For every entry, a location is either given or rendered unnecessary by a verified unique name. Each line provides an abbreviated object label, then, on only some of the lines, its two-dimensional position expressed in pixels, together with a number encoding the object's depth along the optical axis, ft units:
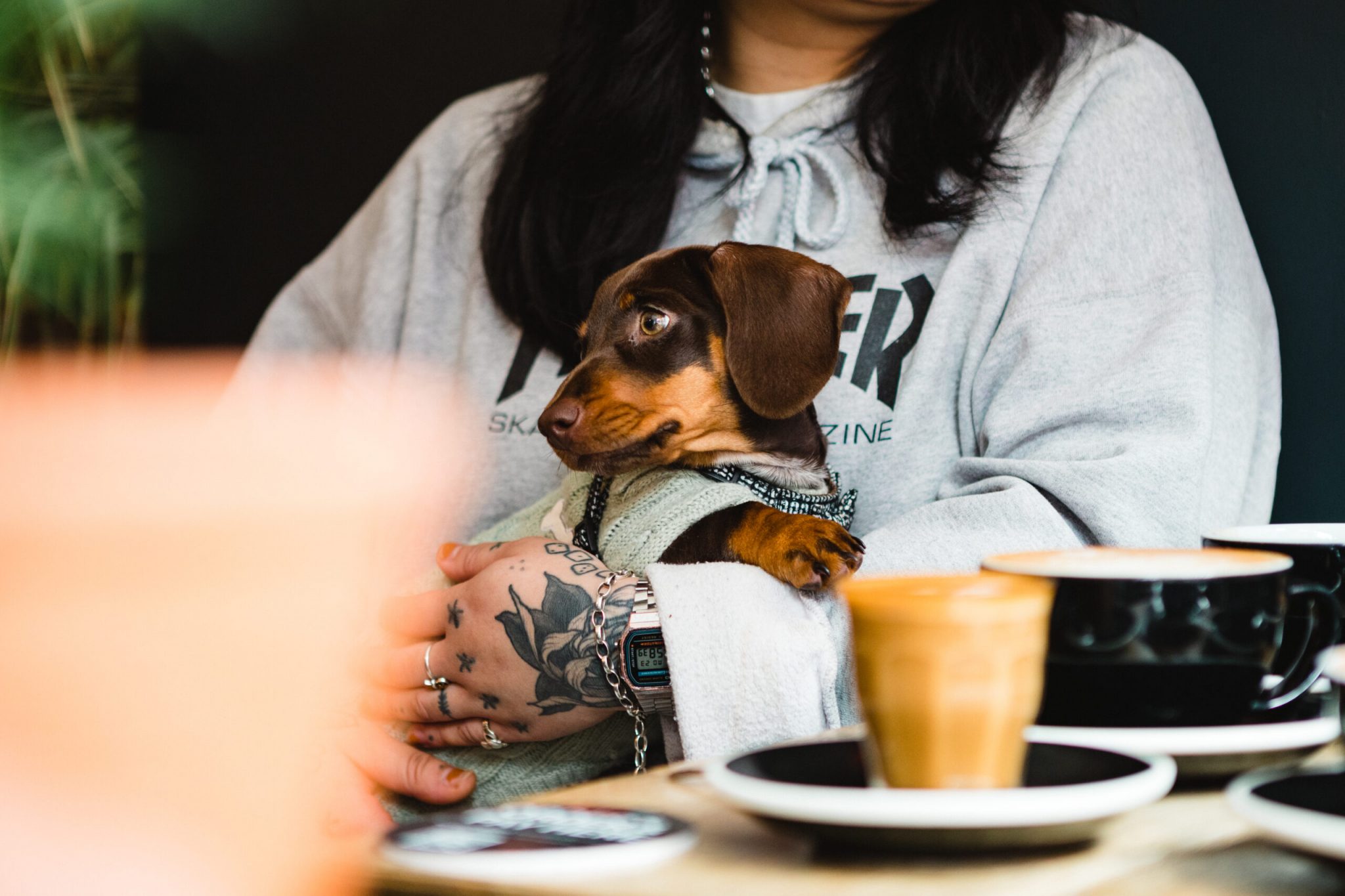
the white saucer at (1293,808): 2.53
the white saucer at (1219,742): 2.91
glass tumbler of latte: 2.70
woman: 4.41
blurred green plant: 9.97
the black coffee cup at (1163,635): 2.90
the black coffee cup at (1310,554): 3.27
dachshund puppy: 4.57
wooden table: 2.57
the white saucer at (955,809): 2.59
